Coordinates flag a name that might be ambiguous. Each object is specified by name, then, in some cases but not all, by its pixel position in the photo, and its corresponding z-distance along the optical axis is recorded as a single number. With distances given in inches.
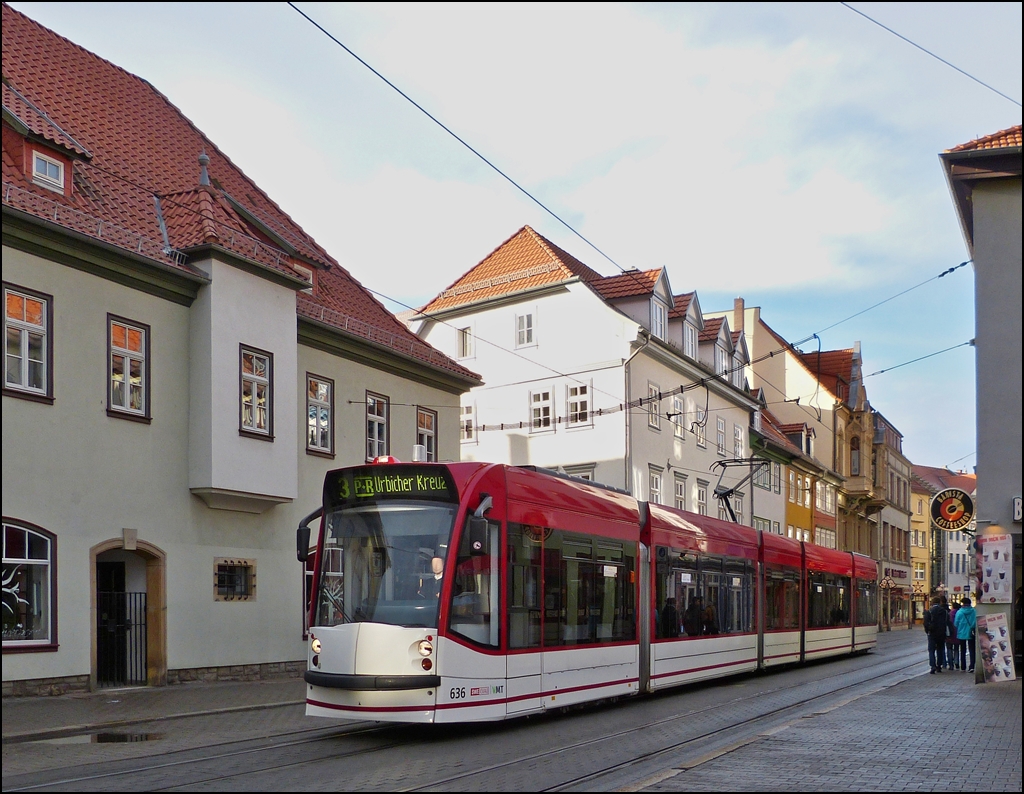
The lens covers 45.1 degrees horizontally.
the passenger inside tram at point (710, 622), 814.5
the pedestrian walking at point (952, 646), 1001.3
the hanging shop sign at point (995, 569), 808.3
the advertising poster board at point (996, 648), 803.4
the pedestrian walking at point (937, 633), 974.4
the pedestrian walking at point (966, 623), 965.8
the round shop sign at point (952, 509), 919.0
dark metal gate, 781.3
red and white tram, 502.9
